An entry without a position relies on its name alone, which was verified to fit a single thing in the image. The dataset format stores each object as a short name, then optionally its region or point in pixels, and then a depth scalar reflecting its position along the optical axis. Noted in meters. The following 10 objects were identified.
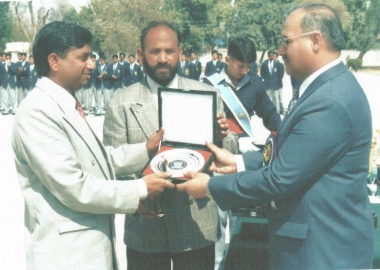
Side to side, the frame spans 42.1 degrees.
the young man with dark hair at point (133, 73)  16.56
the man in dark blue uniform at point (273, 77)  15.23
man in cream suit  1.96
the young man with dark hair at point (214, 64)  17.31
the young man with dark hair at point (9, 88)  16.27
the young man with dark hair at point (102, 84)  15.88
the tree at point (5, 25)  35.96
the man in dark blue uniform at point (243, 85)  4.00
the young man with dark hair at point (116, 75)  16.19
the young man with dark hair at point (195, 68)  17.70
